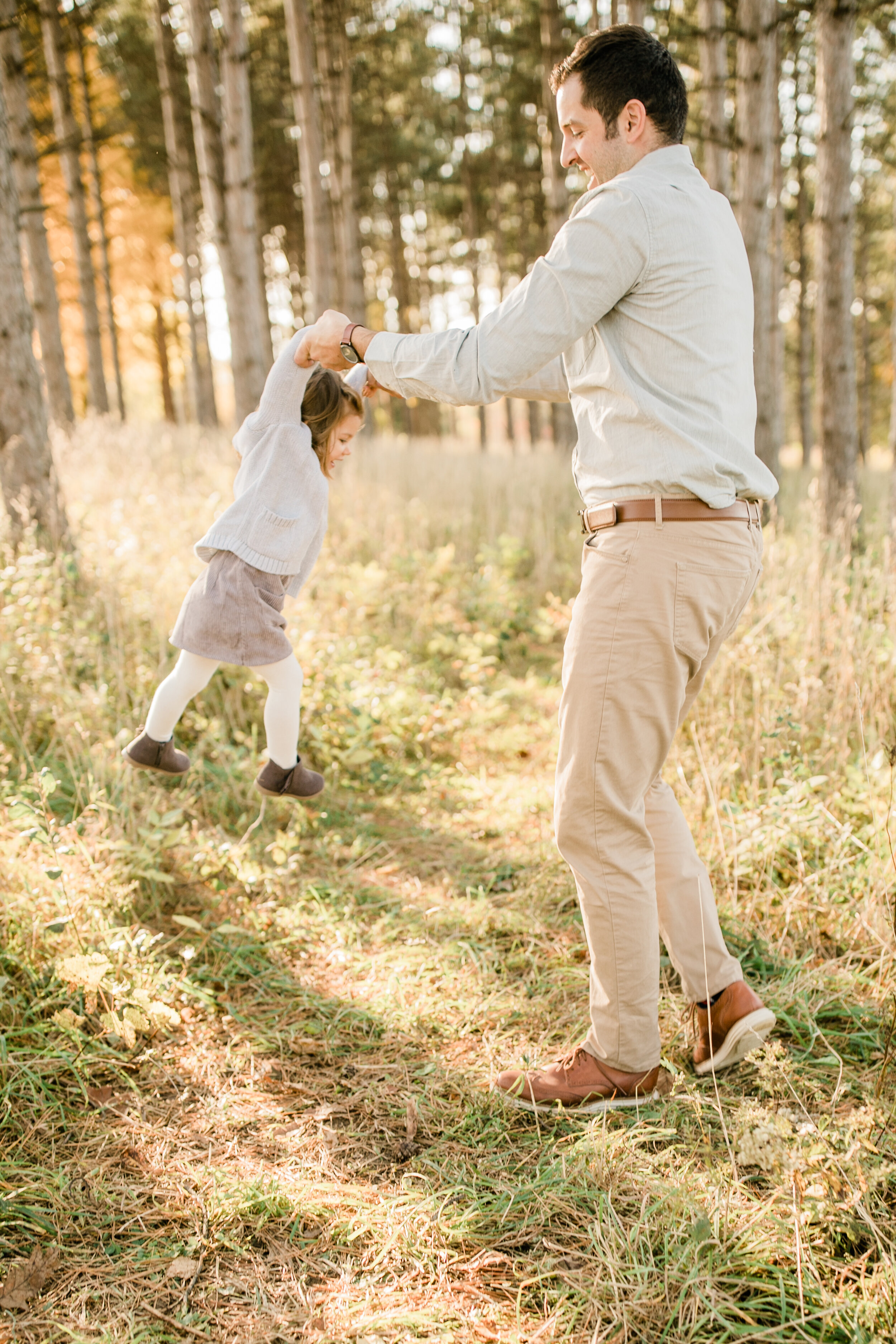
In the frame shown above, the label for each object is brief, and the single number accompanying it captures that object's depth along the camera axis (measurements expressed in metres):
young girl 2.73
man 2.02
